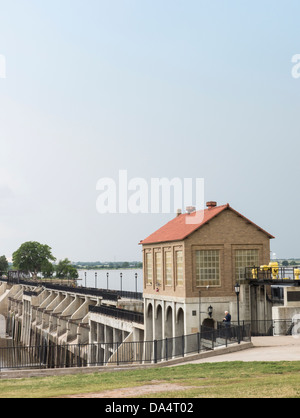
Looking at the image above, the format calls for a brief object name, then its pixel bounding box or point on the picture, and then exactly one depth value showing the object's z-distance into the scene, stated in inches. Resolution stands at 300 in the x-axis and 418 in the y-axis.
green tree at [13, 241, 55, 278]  7844.5
